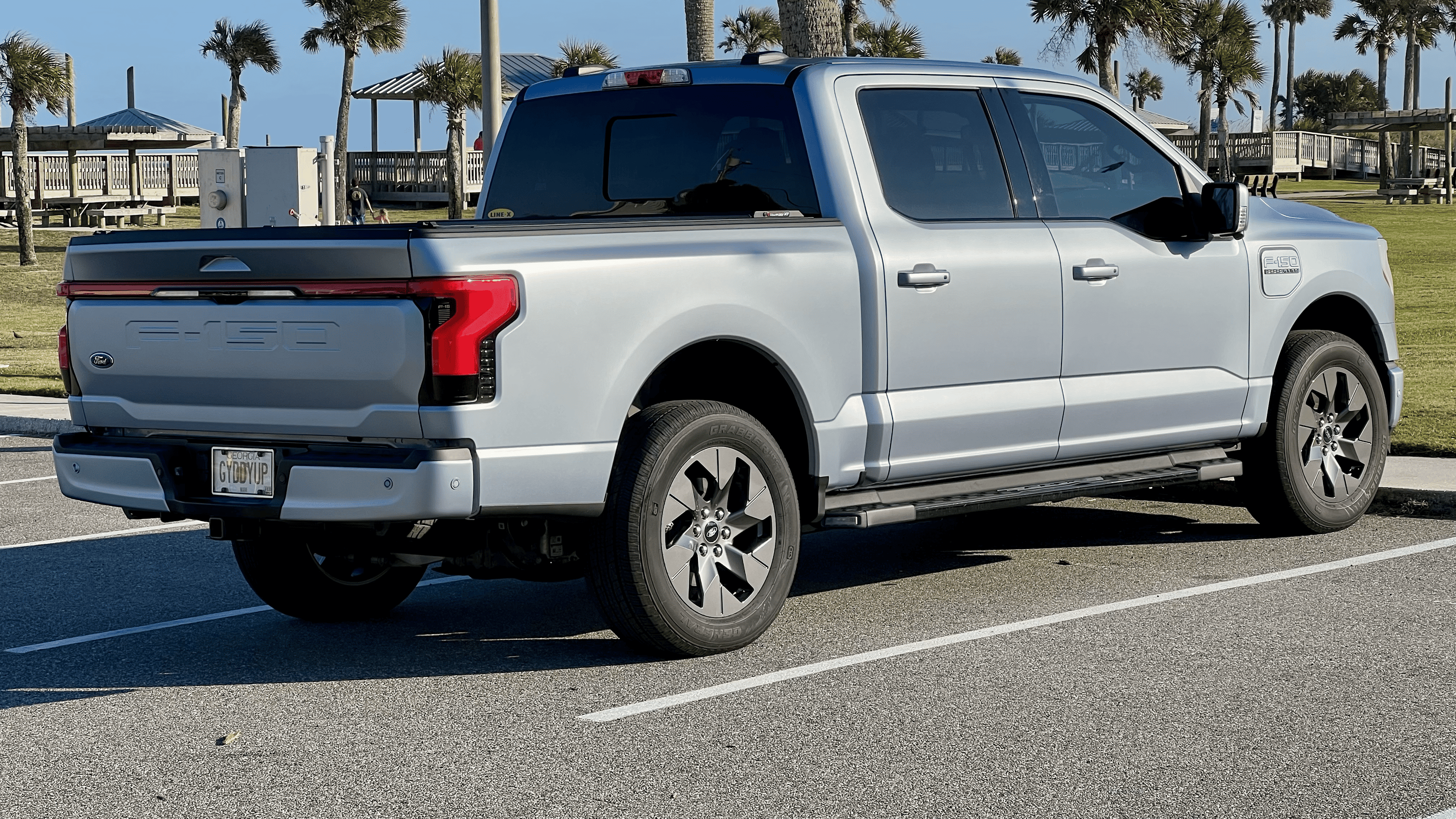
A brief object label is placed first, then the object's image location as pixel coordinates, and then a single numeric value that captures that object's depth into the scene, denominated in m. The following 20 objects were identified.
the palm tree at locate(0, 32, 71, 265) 40.22
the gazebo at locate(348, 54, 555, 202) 56.38
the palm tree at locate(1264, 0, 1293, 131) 104.56
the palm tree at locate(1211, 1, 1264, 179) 64.25
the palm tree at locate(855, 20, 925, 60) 67.00
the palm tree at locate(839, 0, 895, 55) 59.81
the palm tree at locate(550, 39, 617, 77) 63.56
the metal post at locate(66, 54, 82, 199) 50.30
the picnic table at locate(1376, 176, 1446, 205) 51.03
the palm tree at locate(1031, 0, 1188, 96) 47.09
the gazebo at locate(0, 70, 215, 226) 44.78
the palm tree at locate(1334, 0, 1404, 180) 101.75
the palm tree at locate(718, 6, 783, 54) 72.56
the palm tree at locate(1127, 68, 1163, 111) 100.56
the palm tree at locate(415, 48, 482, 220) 52.19
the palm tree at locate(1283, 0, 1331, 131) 104.50
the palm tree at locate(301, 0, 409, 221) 56.00
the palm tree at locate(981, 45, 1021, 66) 75.56
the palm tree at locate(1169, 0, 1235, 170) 61.91
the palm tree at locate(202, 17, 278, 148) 73.12
